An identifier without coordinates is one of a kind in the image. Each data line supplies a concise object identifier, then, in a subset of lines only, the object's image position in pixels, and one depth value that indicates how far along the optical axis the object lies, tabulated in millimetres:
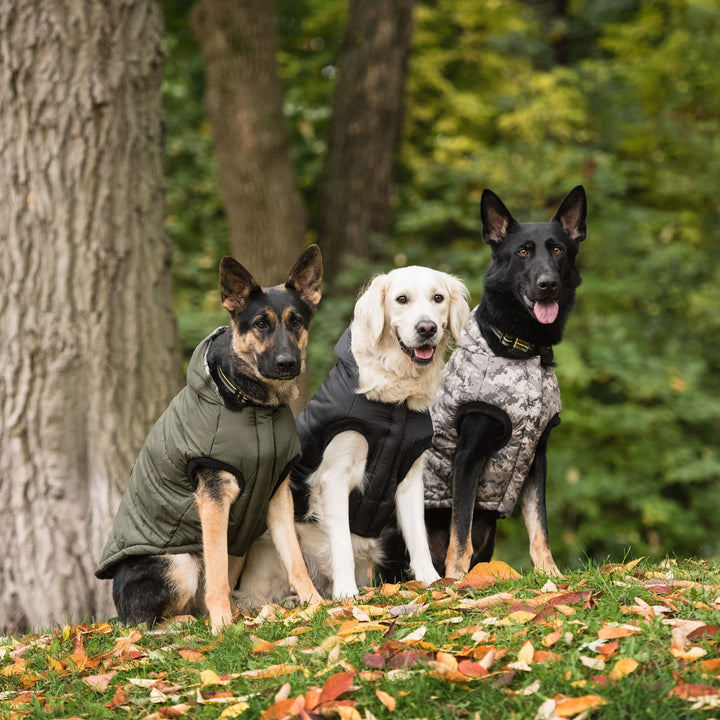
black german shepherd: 4941
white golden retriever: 4797
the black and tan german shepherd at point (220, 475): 4480
